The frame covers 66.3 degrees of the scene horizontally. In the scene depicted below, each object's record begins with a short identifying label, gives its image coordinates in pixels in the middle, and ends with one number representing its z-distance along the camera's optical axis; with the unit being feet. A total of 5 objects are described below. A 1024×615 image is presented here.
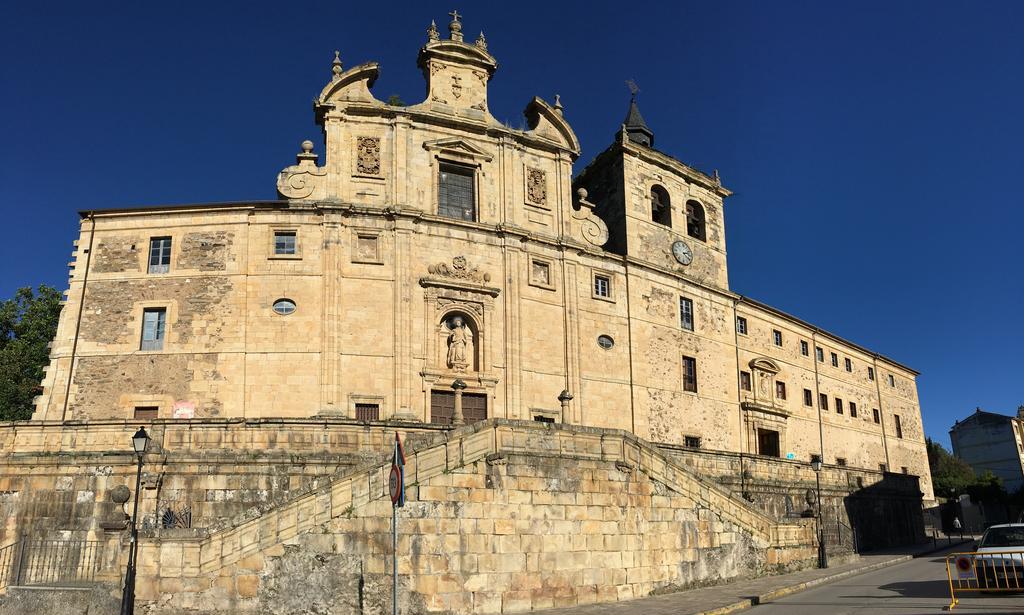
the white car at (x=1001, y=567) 49.39
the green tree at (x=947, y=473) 186.39
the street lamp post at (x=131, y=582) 42.91
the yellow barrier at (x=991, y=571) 49.44
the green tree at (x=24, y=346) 121.70
